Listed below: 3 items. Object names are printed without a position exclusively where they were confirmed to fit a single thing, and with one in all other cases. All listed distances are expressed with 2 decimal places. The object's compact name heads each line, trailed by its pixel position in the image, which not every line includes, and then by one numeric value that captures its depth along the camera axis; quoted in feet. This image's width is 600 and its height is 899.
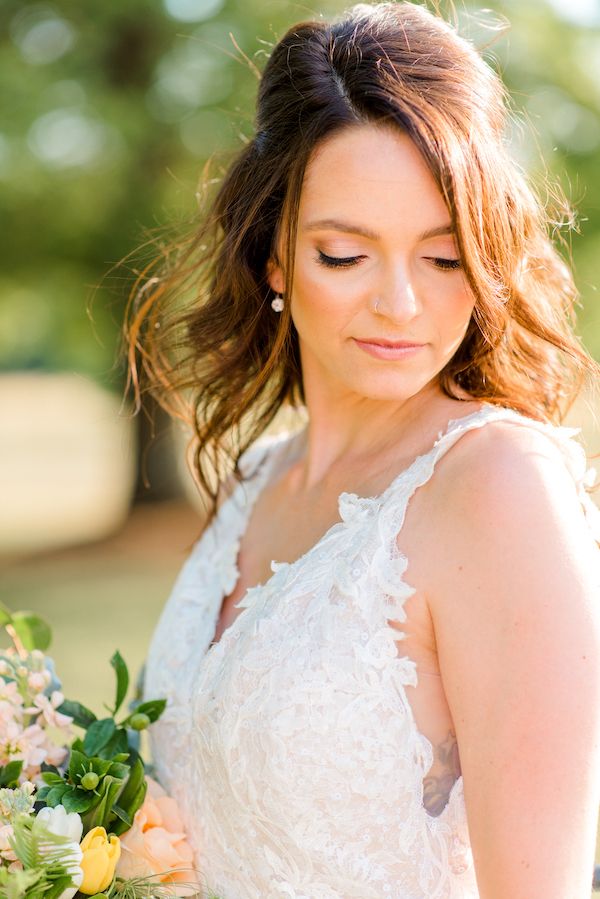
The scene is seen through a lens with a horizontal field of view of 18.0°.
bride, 3.50
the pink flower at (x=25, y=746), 3.88
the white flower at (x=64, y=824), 3.56
